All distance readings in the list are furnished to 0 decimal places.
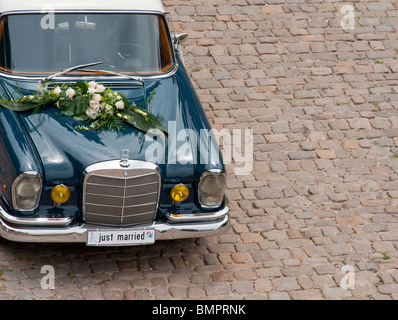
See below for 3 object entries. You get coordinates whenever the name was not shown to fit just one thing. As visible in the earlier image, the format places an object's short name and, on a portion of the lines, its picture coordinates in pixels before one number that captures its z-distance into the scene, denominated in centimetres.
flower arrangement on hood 1451
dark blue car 1353
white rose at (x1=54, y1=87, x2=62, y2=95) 1480
